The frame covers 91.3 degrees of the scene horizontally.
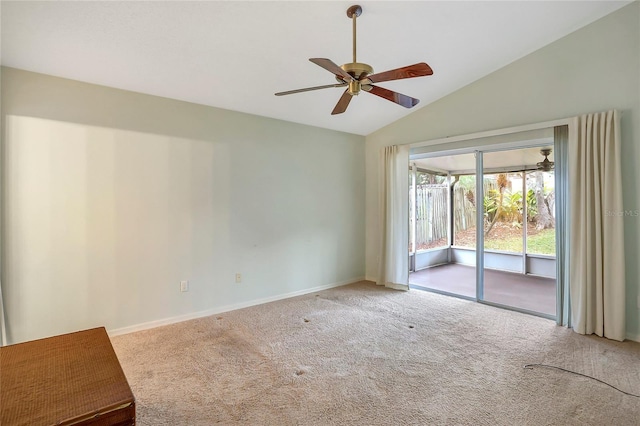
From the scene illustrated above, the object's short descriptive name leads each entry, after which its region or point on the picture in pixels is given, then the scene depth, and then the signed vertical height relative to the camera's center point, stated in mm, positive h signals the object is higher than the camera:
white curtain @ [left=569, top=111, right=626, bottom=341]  3076 -205
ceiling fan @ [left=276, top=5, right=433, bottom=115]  2109 +943
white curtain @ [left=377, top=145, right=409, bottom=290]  4918 -113
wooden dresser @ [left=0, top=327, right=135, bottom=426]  1074 -681
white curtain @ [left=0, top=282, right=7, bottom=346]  2730 -1024
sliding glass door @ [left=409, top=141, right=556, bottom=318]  3990 -235
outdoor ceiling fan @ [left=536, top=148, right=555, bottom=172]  3799 +546
